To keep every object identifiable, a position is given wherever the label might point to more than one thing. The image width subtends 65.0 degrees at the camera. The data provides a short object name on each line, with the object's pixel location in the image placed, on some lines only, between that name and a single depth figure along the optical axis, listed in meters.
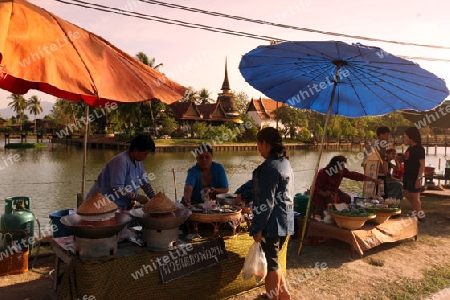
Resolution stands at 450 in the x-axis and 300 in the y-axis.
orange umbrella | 2.15
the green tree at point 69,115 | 48.50
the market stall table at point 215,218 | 3.74
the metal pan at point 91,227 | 2.90
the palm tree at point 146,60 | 41.84
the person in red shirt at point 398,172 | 8.54
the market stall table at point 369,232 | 5.30
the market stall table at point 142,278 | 3.02
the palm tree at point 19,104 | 74.44
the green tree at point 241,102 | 71.66
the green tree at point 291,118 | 53.66
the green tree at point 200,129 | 46.16
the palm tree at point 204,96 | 66.31
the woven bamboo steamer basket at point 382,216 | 5.65
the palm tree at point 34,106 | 82.45
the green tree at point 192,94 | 59.06
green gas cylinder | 5.03
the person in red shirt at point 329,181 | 5.95
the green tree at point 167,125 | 43.75
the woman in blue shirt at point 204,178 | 4.74
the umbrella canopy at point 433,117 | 12.46
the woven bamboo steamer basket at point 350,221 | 5.28
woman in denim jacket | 3.35
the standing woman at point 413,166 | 7.17
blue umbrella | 4.41
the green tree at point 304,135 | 55.25
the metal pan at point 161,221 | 3.28
